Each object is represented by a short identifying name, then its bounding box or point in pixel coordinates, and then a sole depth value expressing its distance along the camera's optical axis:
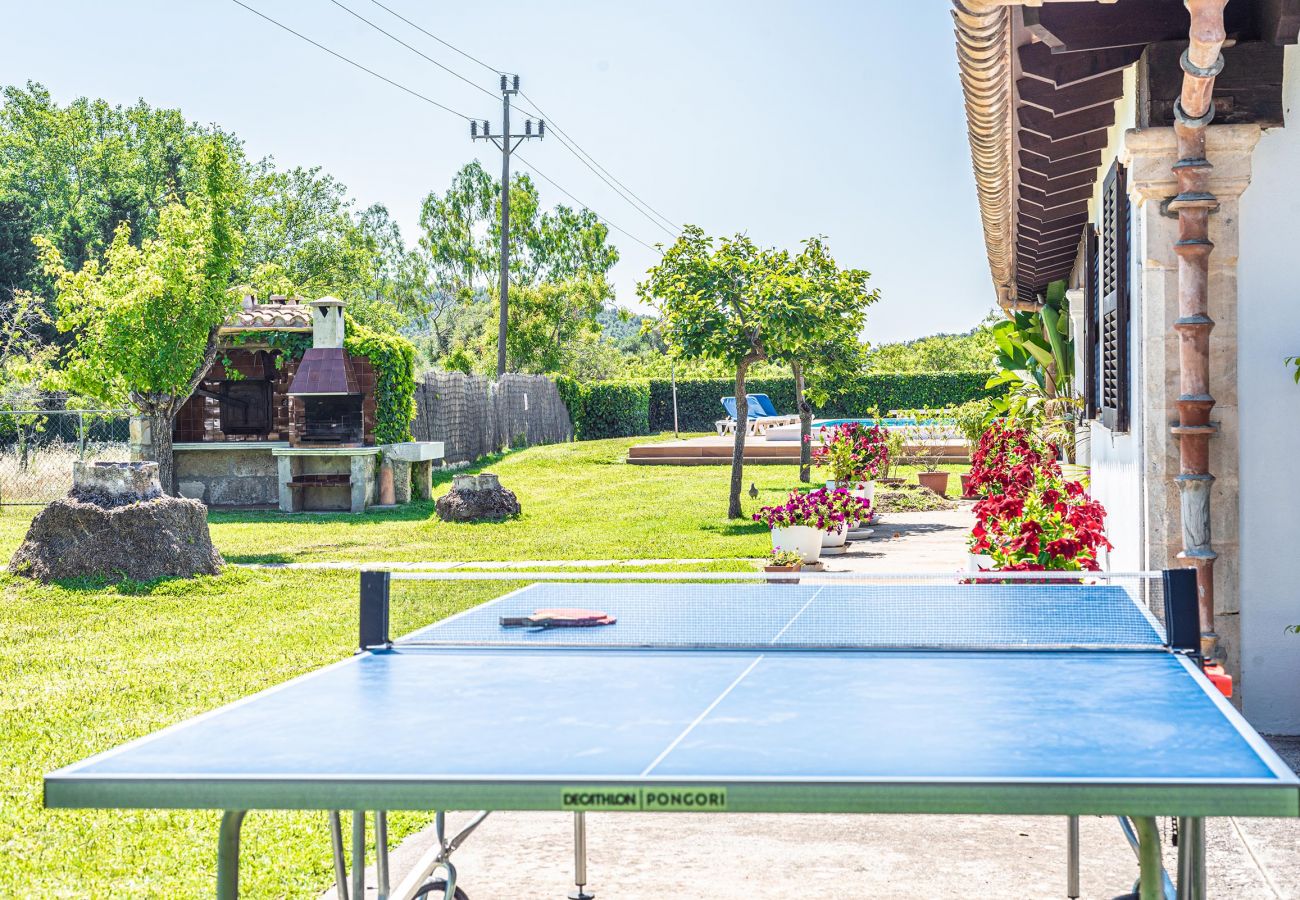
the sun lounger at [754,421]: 34.75
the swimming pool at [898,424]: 26.38
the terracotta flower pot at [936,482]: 21.70
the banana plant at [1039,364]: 11.86
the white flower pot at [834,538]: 14.33
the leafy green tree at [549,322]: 52.44
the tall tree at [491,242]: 60.53
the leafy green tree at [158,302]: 16.16
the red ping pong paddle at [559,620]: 4.67
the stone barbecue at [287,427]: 20.64
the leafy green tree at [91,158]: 45.66
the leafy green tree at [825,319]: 17.73
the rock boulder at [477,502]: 18.28
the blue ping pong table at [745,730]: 2.37
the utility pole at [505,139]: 36.38
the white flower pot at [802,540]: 12.71
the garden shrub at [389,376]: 20.97
